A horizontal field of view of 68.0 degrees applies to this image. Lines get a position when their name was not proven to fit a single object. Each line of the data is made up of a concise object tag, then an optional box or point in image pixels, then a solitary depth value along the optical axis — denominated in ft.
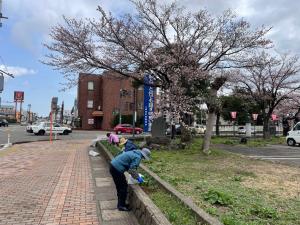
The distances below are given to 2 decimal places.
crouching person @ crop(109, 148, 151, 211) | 13.49
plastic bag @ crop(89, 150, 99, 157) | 35.15
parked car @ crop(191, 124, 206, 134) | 95.88
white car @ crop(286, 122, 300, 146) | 51.41
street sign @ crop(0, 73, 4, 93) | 34.56
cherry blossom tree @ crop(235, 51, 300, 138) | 63.72
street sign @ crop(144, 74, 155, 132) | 40.54
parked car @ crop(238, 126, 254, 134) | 87.77
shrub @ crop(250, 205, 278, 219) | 11.02
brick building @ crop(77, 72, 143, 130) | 127.33
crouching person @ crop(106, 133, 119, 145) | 34.02
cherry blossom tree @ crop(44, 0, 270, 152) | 35.56
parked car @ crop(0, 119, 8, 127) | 132.11
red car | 98.27
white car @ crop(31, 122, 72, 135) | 78.54
